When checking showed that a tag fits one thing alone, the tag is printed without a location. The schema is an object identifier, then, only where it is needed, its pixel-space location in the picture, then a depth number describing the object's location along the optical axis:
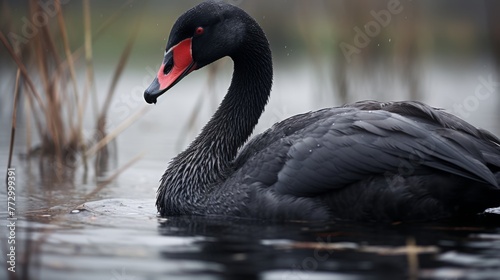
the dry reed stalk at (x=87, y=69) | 10.96
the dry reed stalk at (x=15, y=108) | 9.09
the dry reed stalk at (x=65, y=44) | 10.38
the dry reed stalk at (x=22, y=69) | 9.02
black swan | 7.40
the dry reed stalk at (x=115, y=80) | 10.88
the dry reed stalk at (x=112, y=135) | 10.98
